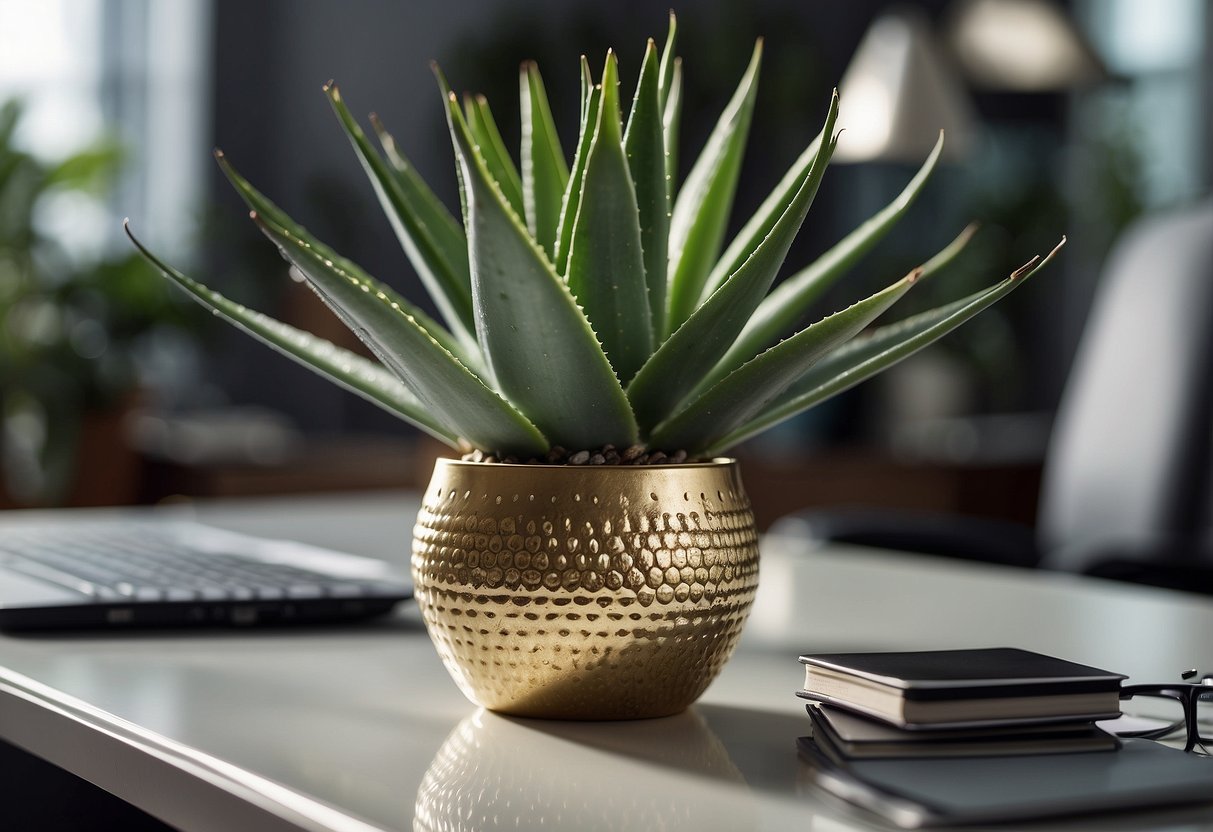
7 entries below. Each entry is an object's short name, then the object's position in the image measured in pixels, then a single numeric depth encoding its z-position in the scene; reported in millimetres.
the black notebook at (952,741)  470
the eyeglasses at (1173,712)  533
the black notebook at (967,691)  472
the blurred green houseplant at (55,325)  3891
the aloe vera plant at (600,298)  523
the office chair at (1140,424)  1908
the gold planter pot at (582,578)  553
